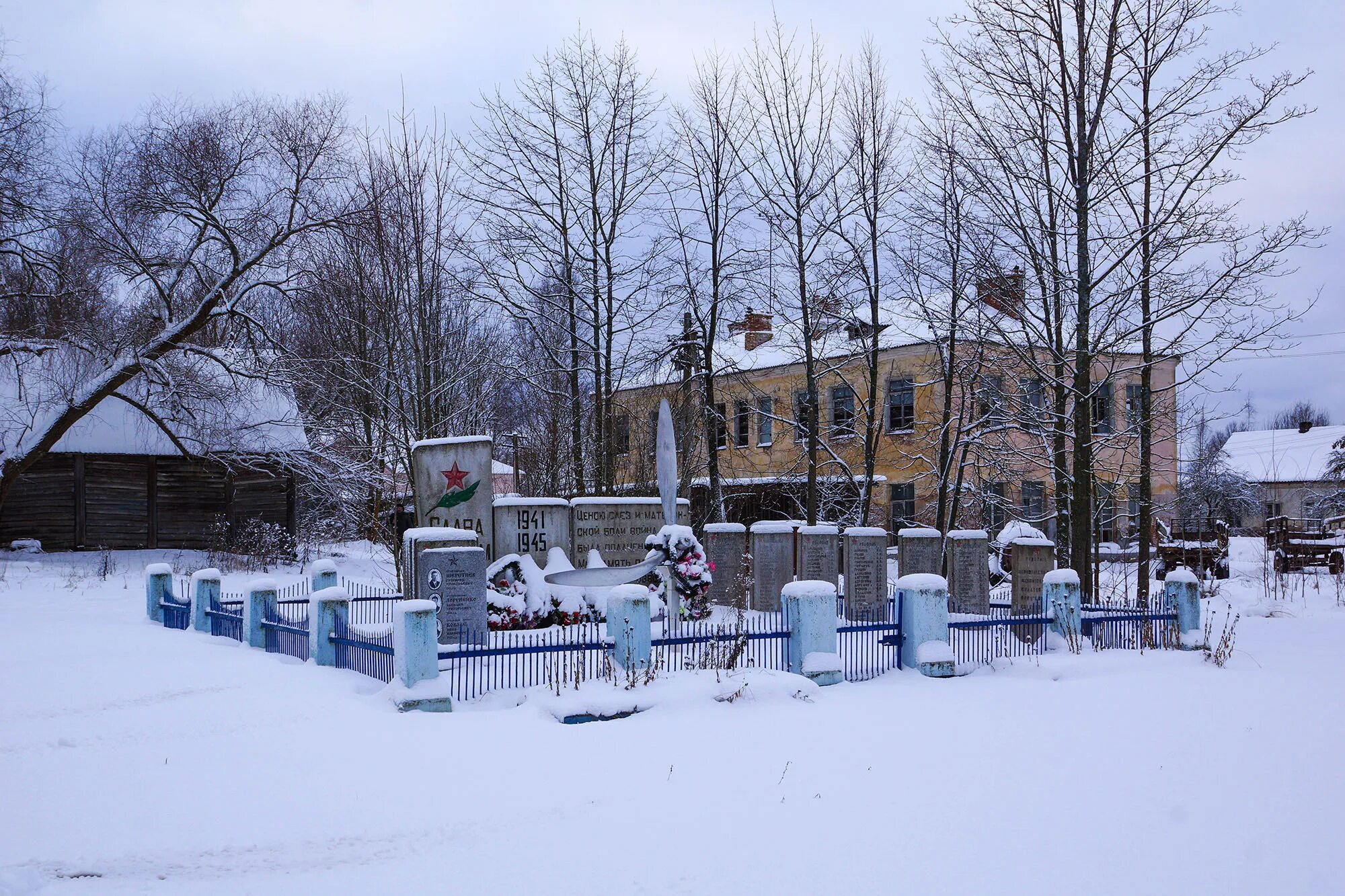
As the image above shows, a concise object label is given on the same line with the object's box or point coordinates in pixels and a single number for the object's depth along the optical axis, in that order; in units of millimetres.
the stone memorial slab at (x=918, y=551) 16797
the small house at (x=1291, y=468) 46344
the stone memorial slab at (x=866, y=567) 15836
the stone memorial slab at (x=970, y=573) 16016
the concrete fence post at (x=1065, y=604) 11828
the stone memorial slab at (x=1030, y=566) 16188
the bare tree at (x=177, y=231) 19875
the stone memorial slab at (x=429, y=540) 11766
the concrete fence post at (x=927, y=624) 10609
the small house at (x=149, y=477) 22500
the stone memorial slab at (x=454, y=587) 10742
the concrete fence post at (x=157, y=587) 14844
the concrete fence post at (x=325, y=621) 10461
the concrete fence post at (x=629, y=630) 9430
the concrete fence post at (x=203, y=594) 13531
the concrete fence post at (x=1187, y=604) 12570
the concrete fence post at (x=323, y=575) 13977
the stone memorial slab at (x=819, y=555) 15781
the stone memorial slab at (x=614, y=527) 14945
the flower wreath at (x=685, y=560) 13109
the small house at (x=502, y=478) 35938
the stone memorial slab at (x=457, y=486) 14141
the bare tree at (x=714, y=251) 21938
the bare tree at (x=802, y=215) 21156
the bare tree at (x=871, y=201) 21406
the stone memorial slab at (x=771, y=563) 16672
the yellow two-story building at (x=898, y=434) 20078
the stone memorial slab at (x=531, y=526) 14336
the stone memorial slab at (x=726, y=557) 16812
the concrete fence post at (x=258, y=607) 12094
